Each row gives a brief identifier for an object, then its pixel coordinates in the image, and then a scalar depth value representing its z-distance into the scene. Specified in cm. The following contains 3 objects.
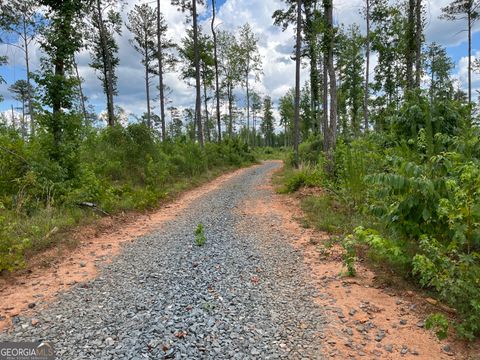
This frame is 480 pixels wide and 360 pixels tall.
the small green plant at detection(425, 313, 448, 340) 253
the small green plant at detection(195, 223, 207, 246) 532
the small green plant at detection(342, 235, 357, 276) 393
